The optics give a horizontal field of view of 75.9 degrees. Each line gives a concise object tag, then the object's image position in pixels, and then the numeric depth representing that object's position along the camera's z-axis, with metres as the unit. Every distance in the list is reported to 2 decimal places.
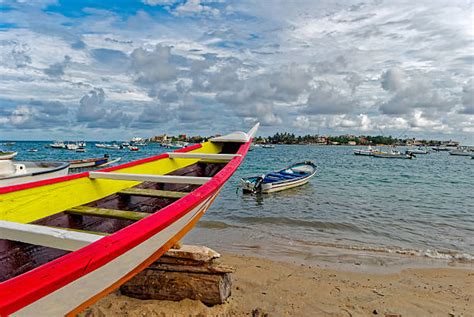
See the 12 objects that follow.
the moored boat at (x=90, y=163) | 30.48
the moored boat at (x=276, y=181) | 17.91
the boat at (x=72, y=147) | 80.11
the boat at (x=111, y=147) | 91.38
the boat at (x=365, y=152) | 62.48
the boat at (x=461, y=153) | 79.21
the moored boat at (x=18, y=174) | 8.23
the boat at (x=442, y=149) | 113.82
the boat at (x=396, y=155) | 56.94
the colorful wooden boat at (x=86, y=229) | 1.54
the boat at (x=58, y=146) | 85.31
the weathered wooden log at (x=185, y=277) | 4.24
